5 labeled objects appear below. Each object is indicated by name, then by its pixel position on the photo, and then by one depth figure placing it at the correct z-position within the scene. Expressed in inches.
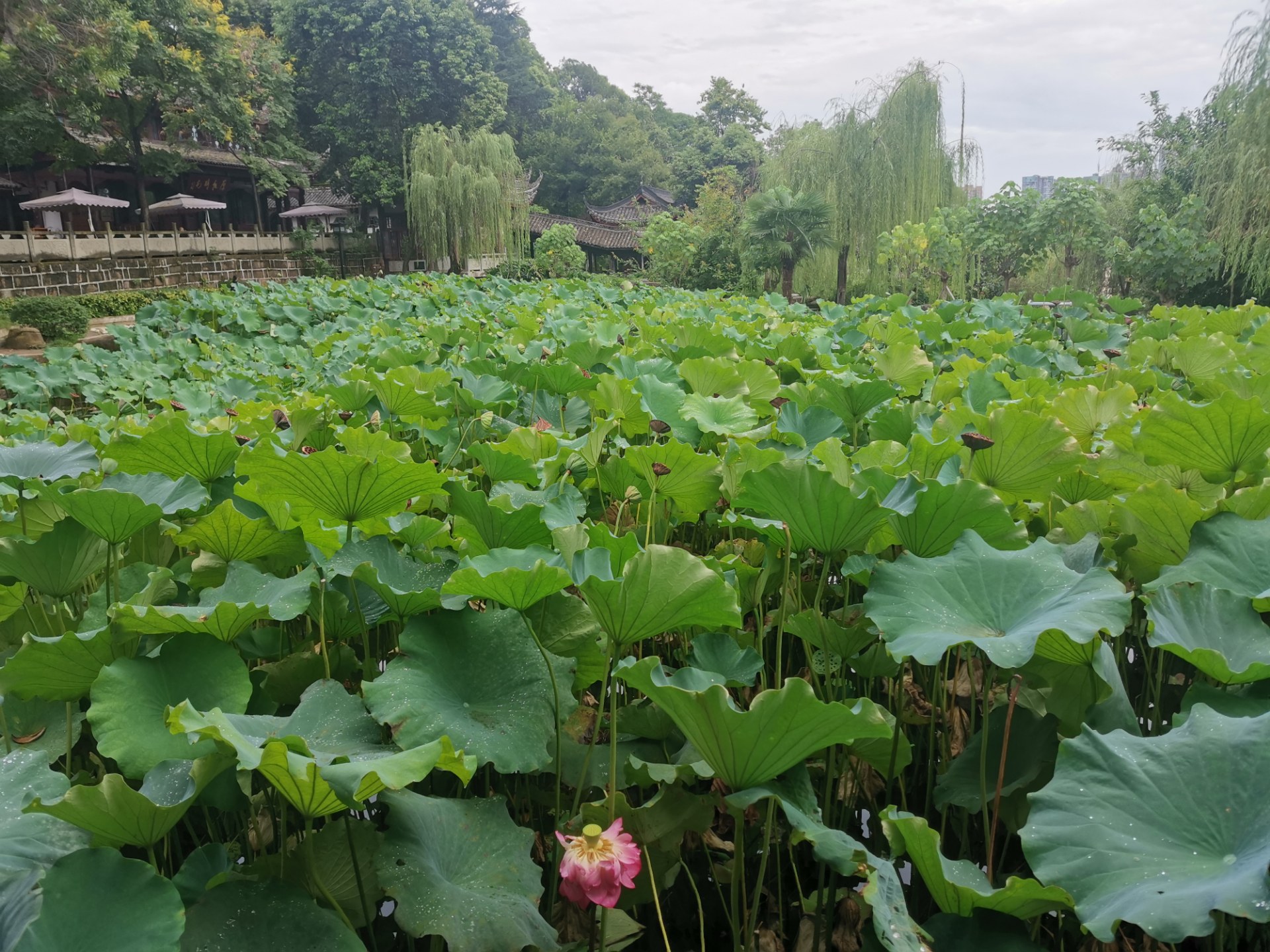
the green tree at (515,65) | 1184.2
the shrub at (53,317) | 425.7
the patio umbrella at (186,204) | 721.6
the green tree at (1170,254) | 421.8
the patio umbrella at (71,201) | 623.2
